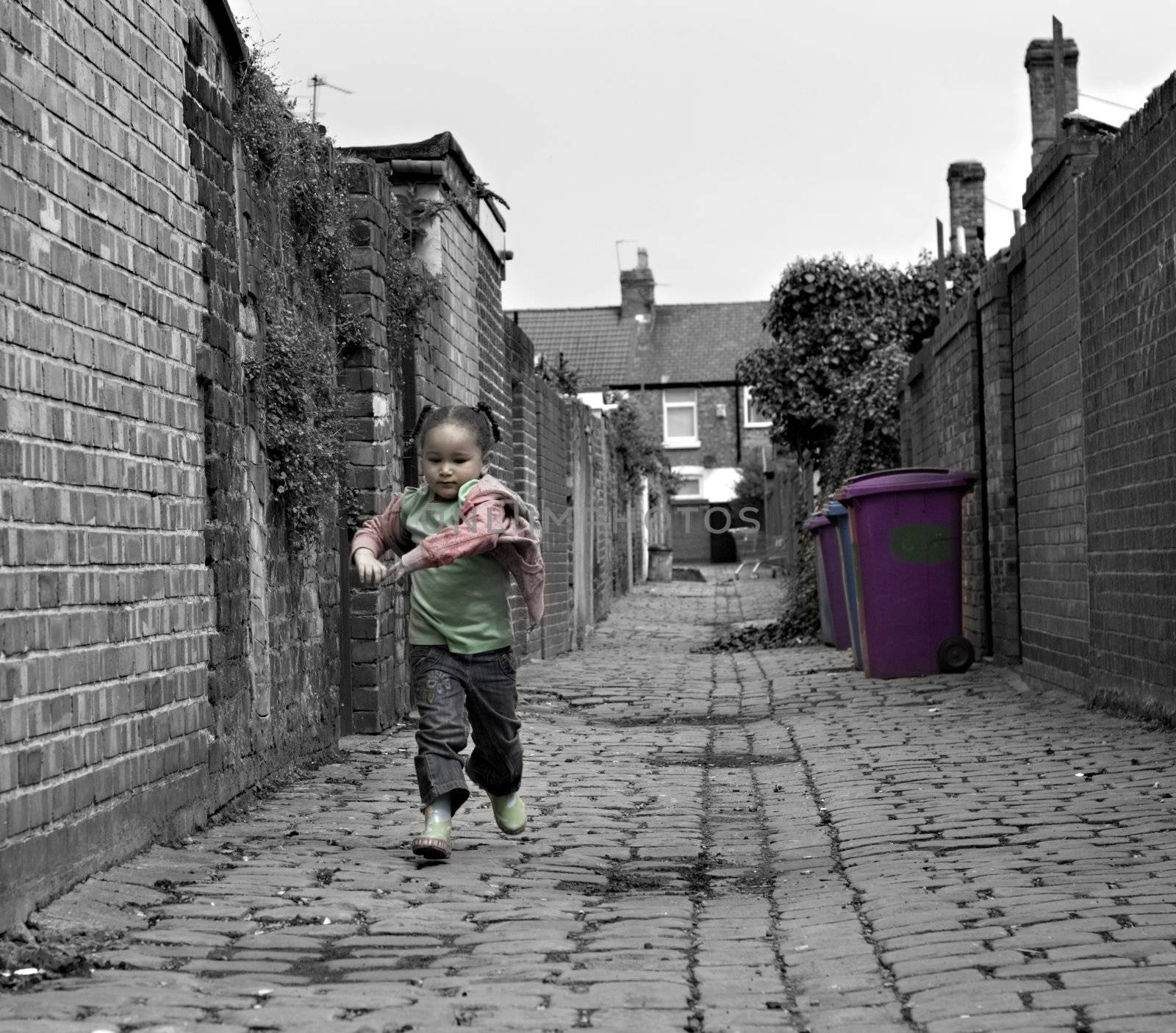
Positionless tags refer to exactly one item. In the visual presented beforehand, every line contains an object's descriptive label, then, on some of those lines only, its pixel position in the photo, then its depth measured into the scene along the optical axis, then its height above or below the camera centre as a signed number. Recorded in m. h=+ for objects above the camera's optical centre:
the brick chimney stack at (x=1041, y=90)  19.09 +4.99
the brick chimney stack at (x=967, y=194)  31.38 +6.40
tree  25.39 +3.21
